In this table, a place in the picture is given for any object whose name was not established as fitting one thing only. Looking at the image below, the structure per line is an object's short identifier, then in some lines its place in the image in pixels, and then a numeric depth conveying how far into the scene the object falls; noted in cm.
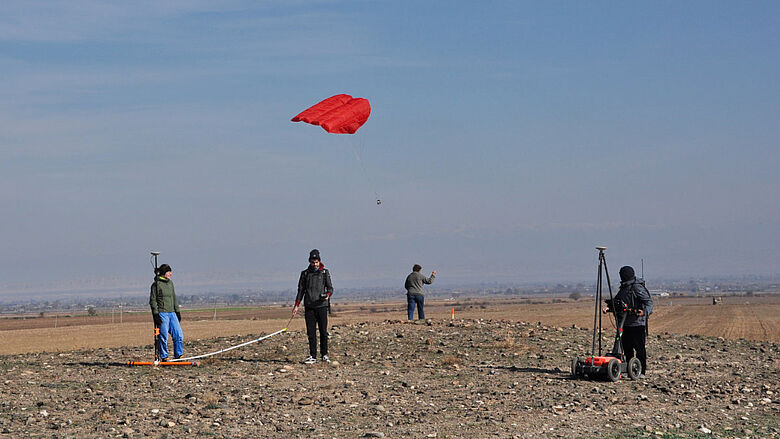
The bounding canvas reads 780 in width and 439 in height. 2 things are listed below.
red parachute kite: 2323
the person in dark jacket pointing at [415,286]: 2866
